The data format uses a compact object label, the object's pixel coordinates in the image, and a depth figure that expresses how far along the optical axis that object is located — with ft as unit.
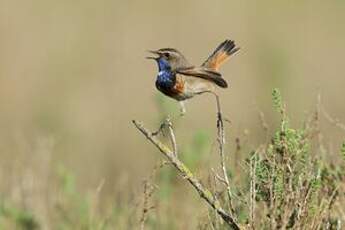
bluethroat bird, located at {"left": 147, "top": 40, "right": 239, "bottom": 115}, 29.99
